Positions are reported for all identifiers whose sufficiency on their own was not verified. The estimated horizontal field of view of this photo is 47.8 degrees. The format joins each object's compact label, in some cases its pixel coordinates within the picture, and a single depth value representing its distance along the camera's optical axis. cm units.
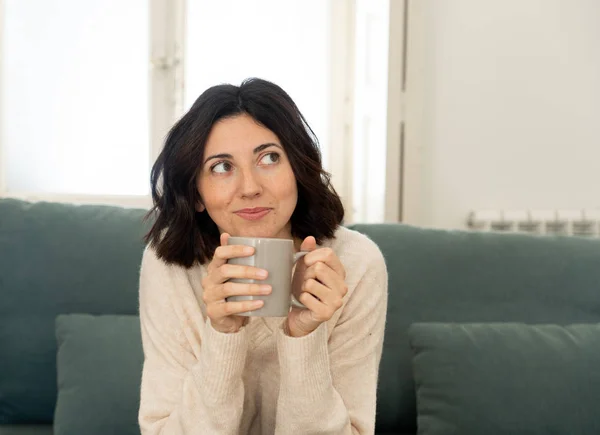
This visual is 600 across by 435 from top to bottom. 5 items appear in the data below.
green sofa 142
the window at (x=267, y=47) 244
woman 98
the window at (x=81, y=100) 246
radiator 238
